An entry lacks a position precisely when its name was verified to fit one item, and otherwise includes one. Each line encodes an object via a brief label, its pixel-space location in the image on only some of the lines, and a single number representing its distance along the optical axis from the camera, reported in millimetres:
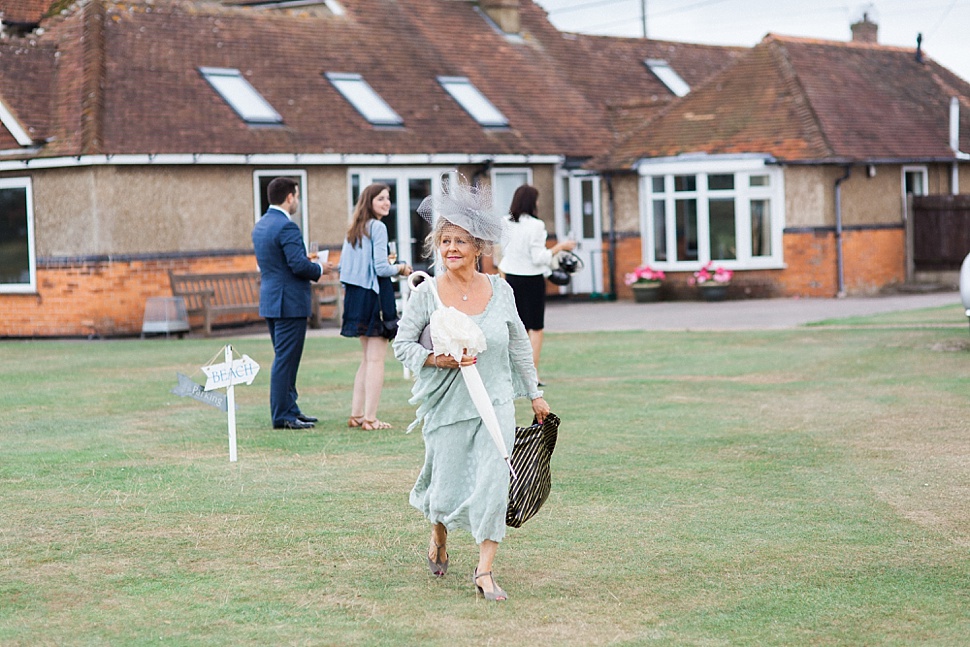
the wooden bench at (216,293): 24094
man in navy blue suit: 12086
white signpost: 10539
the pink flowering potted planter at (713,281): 29422
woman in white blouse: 14367
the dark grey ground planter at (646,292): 30125
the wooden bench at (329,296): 25417
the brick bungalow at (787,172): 29156
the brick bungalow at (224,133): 24453
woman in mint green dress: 6656
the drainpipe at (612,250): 31266
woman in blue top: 12055
